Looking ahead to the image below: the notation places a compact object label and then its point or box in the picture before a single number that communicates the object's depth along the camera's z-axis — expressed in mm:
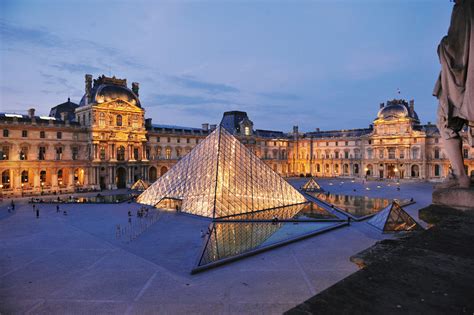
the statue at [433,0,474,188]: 3480
